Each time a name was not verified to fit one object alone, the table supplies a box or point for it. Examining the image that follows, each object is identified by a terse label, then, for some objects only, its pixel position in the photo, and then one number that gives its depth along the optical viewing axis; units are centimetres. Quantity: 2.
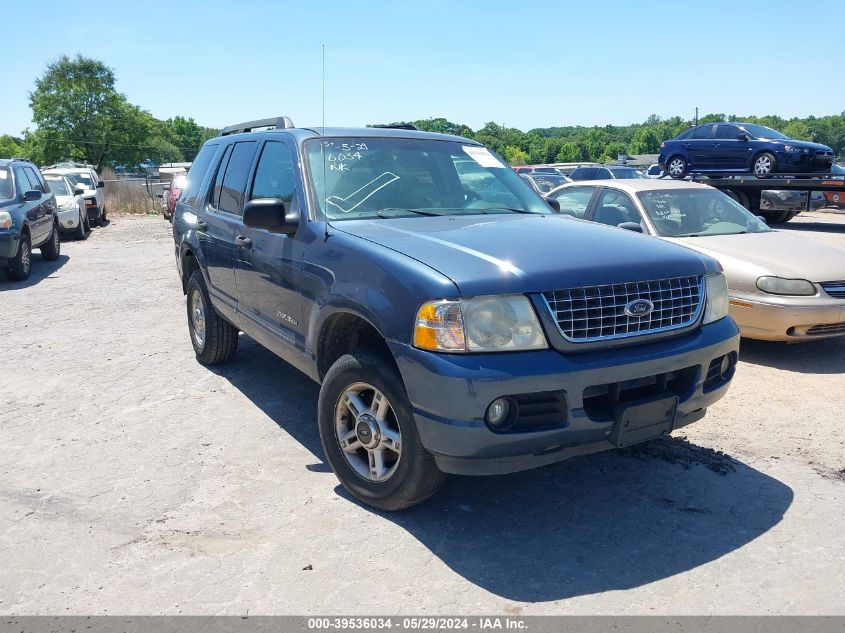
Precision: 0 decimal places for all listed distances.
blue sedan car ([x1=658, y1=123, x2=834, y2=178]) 1741
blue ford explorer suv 312
